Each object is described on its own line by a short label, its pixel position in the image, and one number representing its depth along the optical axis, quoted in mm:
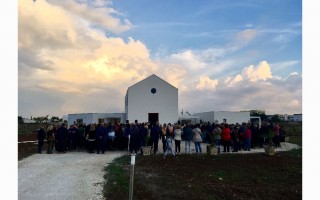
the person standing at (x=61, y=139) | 13565
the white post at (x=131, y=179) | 5338
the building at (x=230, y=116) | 28631
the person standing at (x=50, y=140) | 13450
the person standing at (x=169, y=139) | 12303
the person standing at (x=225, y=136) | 13533
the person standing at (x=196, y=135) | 13159
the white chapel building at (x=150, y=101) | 23897
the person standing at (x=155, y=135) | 12676
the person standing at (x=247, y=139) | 14242
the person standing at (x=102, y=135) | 13262
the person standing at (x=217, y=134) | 13648
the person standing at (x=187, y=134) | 13371
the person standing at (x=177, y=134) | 12677
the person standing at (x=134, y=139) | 13012
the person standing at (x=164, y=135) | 12892
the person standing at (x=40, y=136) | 13294
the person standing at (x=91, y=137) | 13596
